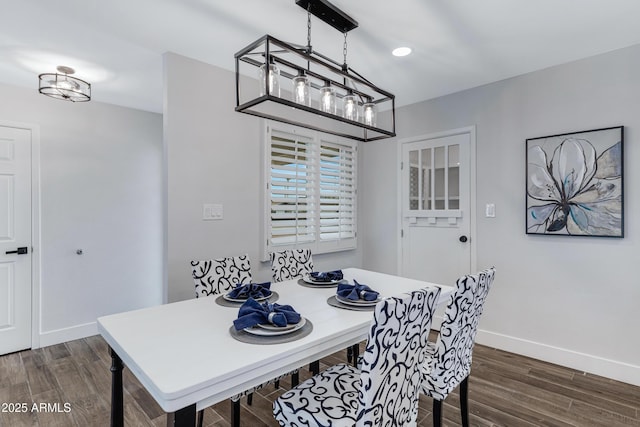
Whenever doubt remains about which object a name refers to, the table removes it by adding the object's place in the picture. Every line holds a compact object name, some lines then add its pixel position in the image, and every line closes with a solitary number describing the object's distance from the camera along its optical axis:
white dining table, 1.00
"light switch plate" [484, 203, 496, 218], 3.16
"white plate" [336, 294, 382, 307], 1.75
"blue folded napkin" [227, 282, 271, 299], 1.86
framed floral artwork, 2.53
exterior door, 3.37
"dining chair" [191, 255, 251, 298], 2.17
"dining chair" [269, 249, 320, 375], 2.64
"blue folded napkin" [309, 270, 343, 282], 2.28
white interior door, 3.02
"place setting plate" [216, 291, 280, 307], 1.82
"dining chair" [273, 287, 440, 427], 1.11
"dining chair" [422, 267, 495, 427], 1.54
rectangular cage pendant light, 1.52
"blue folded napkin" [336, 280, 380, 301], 1.80
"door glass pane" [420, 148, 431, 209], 3.63
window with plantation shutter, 3.22
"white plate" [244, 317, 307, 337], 1.33
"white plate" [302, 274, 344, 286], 2.22
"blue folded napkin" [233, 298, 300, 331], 1.35
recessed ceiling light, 2.47
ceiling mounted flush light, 2.65
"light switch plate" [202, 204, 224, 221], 2.74
